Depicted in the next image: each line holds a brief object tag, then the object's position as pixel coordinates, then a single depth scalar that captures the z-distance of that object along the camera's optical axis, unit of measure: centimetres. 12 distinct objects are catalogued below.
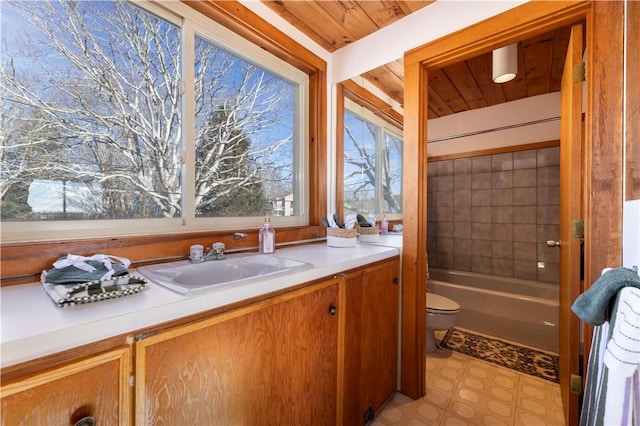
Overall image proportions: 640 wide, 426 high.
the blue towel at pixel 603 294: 58
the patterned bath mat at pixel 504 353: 177
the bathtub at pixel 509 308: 203
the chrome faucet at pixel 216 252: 119
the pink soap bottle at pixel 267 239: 138
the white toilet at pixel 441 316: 188
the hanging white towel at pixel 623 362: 51
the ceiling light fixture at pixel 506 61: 185
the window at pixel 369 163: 202
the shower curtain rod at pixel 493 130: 254
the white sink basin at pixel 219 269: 94
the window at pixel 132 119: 90
